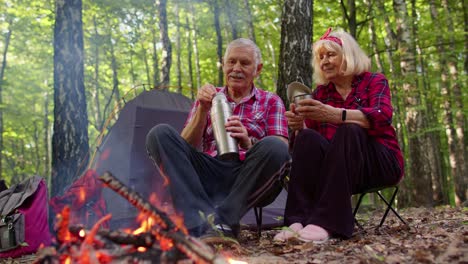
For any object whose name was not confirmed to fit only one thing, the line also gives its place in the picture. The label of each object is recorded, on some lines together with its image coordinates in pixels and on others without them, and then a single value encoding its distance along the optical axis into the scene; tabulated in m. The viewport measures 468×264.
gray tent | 4.07
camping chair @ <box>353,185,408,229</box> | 2.85
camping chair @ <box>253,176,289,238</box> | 3.02
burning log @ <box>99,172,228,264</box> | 1.58
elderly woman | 2.56
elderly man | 2.49
